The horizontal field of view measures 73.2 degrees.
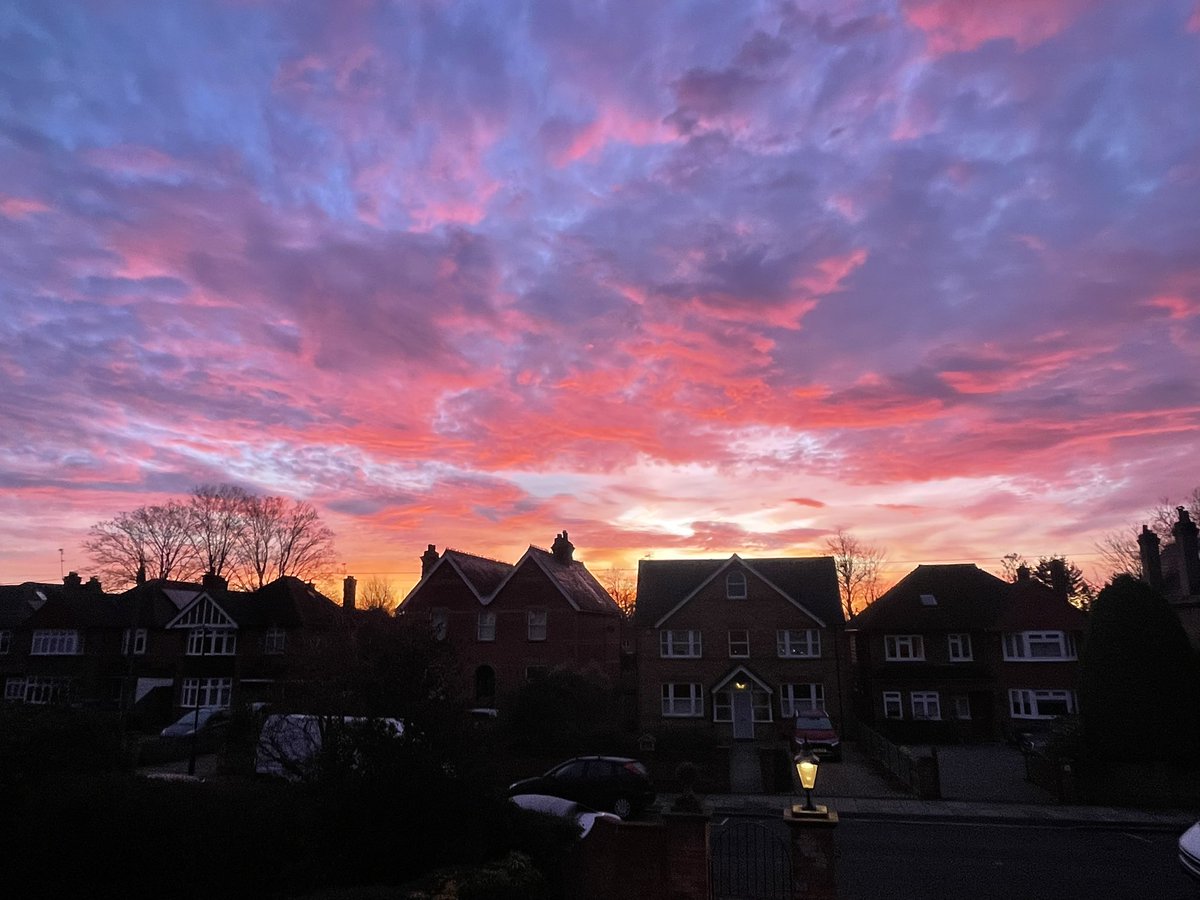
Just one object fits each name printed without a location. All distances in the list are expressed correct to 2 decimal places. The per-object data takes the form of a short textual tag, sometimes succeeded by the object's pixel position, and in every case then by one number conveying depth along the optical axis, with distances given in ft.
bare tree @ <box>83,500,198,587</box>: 209.46
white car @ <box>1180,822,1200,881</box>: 38.47
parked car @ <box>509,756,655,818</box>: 70.18
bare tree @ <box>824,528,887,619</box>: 278.26
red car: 107.04
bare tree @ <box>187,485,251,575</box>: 214.90
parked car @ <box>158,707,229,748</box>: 123.44
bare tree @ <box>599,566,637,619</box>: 342.97
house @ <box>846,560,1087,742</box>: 135.33
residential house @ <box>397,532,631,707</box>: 152.46
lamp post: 36.04
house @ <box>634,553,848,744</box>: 131.54
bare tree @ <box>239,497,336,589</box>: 220.43
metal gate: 45.09
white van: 37.04
